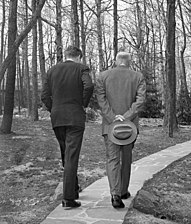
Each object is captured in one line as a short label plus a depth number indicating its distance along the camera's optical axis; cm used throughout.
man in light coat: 480
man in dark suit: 462
